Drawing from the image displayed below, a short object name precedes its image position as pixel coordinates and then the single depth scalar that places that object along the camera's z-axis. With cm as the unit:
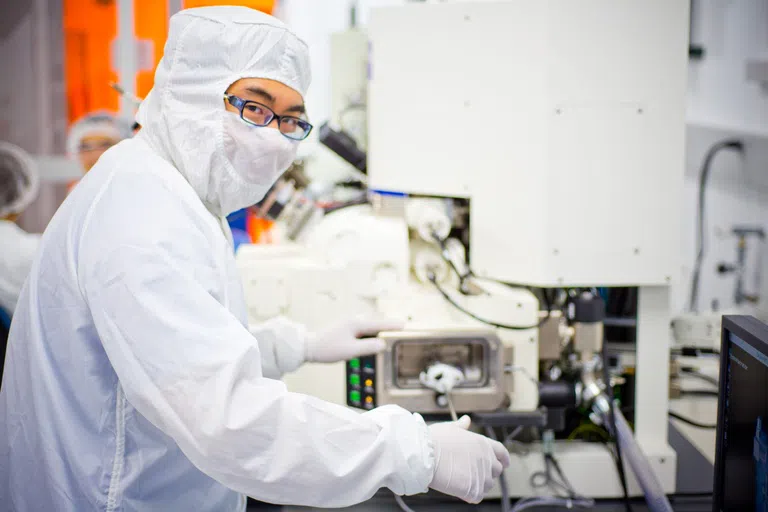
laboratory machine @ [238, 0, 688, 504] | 136
